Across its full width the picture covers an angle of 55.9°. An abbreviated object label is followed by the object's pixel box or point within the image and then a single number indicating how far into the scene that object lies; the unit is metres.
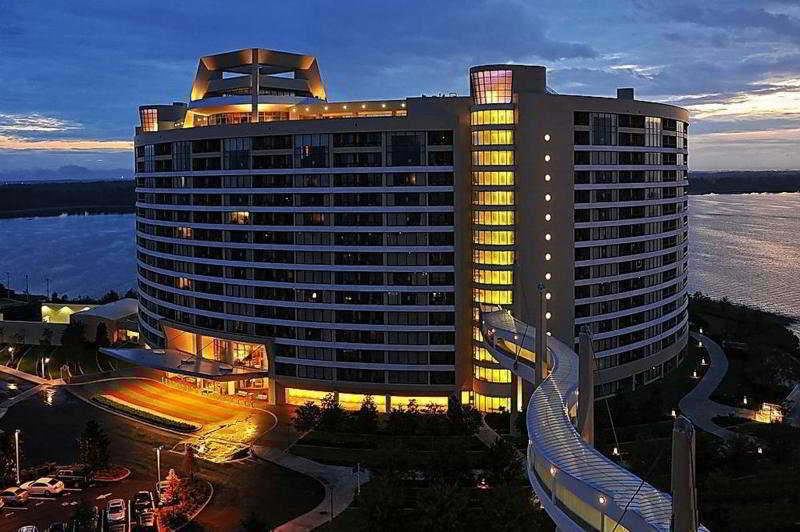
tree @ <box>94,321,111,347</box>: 86.31
